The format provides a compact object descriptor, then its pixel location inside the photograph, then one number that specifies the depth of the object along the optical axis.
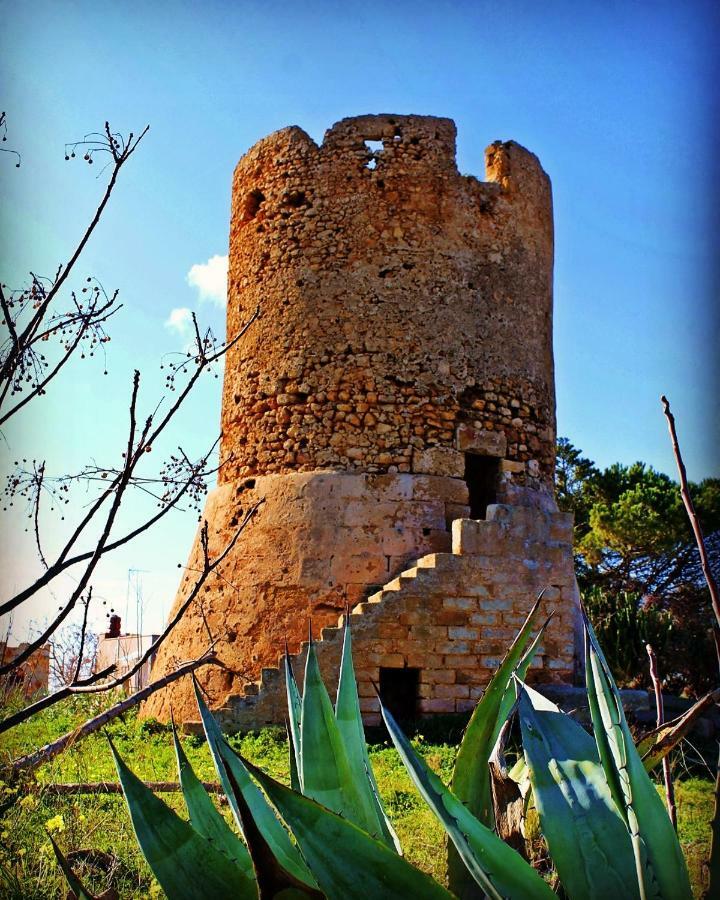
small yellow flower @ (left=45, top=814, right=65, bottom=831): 3.53
